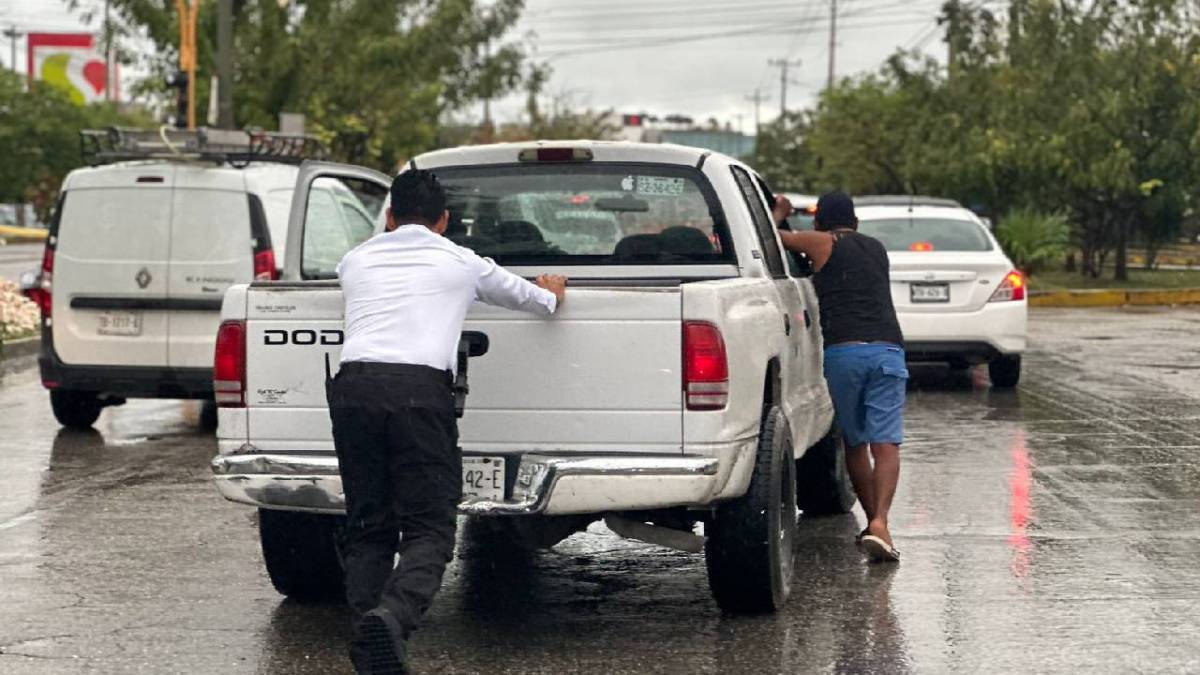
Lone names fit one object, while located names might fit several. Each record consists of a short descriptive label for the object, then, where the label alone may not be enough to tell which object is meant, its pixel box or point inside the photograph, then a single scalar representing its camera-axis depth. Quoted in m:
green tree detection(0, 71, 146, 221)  65.12
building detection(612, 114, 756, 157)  156.48
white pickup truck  6.72
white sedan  16.12
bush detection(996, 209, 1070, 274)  31.61
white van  13.28
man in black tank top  8.62
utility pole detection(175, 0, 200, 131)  25.61
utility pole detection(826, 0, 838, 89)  85.62
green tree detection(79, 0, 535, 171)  31.30
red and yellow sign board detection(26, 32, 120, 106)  103.38
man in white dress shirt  6.21
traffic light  26.22
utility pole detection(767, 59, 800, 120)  130.12
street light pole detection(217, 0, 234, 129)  25.94
